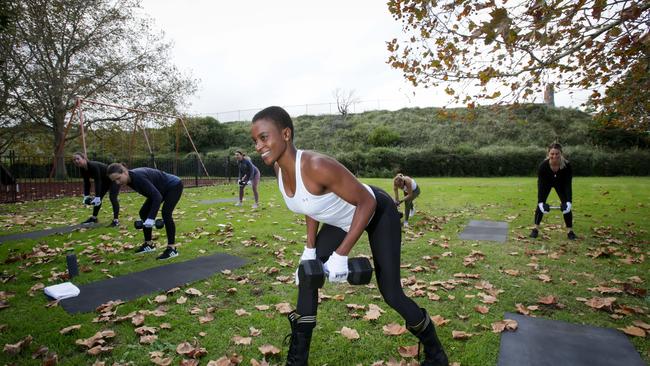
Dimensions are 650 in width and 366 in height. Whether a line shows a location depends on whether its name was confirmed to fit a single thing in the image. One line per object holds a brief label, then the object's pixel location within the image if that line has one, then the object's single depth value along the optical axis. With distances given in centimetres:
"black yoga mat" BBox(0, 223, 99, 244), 758
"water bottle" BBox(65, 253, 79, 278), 506
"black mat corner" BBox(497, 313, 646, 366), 294
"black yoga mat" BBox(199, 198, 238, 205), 1330
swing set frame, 1451
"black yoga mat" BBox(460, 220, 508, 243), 751
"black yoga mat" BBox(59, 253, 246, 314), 422
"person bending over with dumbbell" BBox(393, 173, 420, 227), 869
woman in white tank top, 247
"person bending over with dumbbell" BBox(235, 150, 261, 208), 1191
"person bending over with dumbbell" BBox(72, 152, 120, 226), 885
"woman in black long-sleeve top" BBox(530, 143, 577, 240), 712
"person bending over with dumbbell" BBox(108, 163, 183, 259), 599
